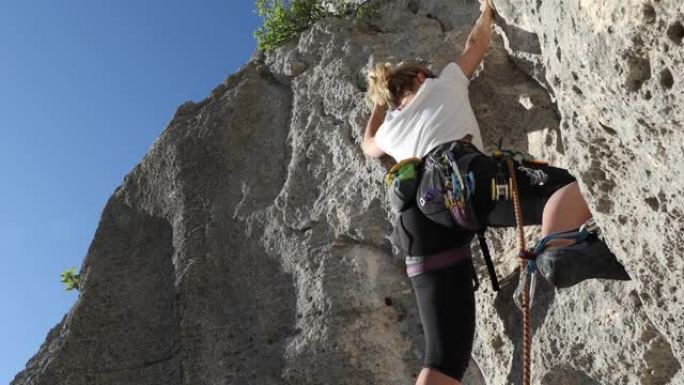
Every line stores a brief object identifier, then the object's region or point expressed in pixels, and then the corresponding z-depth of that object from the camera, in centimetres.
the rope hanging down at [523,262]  327
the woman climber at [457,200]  340
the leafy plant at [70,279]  686
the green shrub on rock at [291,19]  680
